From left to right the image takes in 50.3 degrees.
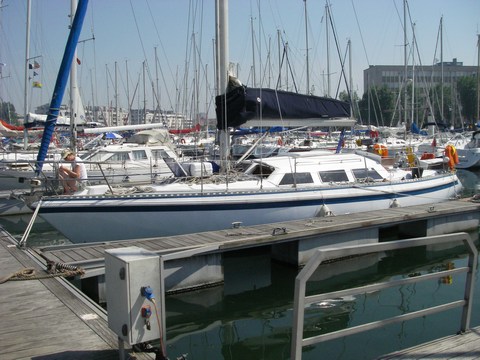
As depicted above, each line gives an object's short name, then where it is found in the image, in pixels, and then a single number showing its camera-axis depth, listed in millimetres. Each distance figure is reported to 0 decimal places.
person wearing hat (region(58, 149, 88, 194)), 12625
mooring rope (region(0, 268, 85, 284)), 8328
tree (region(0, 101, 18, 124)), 37781
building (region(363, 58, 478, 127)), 108800
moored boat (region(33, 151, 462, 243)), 11898
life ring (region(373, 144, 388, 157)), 20859
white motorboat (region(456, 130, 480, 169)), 37281
